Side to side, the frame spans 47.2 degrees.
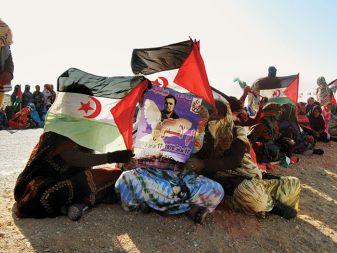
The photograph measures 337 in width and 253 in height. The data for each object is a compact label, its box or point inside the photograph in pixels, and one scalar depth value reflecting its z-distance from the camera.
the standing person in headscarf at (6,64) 3.78
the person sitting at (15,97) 13.57
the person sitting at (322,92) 10.91
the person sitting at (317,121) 10.12
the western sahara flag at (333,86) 11.60
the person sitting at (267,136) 6.59
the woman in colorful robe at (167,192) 3.72
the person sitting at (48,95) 14.34
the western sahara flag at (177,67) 3.93
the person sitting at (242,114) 4.81
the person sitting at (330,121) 10.38
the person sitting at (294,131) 7.92
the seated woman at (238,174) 3.93
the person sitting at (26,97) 13.94
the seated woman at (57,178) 3.49
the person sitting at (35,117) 12.99
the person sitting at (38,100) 14.05
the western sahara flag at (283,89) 6.62
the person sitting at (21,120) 12.20
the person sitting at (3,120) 12.26
